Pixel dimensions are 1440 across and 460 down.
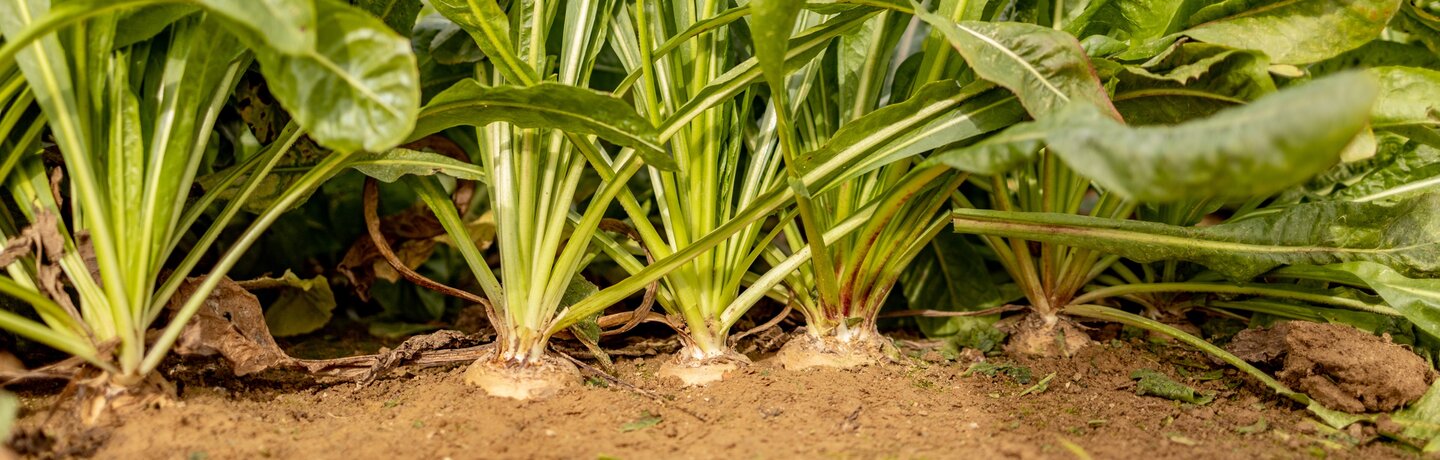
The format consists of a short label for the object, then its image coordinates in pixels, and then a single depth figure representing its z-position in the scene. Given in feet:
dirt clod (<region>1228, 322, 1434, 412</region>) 3.22
